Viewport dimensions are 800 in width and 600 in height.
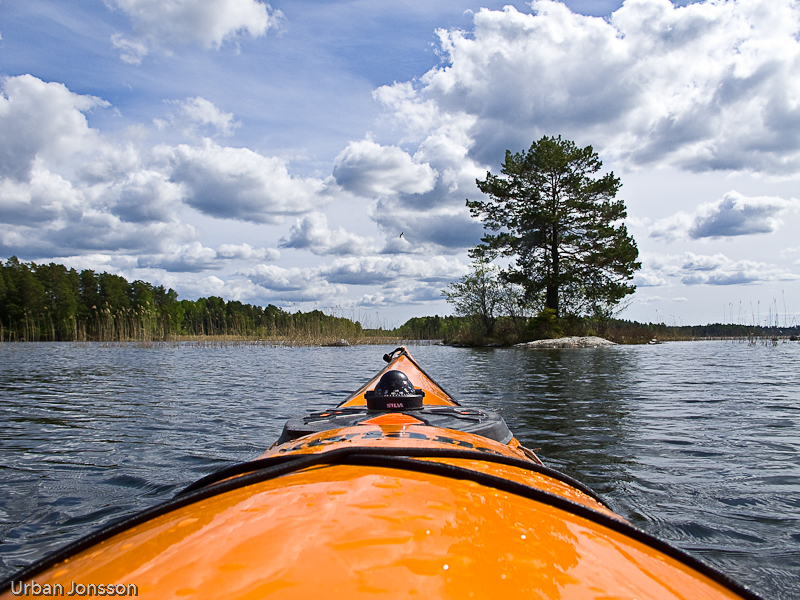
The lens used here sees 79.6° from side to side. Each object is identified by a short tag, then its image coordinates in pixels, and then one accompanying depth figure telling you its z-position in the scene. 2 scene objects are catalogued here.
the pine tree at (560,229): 22.22
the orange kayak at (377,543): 0.86
